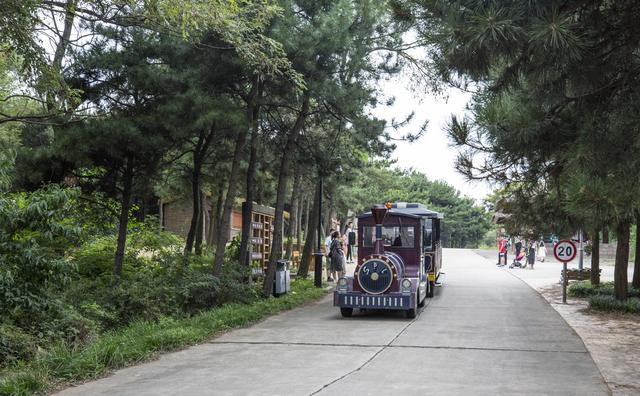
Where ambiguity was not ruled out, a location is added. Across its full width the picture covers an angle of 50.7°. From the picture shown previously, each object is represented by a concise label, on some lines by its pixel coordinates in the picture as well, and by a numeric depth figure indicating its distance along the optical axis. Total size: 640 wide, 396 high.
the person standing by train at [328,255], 22.09
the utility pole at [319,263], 20.05
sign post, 16.33
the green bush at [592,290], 17.77
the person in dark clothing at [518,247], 36.74
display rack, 18.14
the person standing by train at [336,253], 21.61
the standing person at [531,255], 34.66
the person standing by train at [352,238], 15.50
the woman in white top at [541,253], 41.67
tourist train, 13.45
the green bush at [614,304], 15.09
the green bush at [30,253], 9.19
